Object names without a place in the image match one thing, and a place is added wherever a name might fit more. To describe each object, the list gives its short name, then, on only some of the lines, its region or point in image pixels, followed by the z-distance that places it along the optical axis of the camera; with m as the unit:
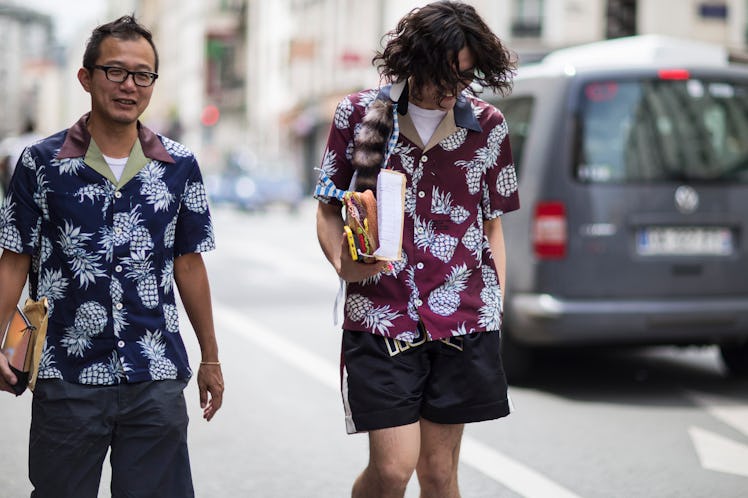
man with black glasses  5.38
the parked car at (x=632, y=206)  11.83
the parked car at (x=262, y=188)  58.05
